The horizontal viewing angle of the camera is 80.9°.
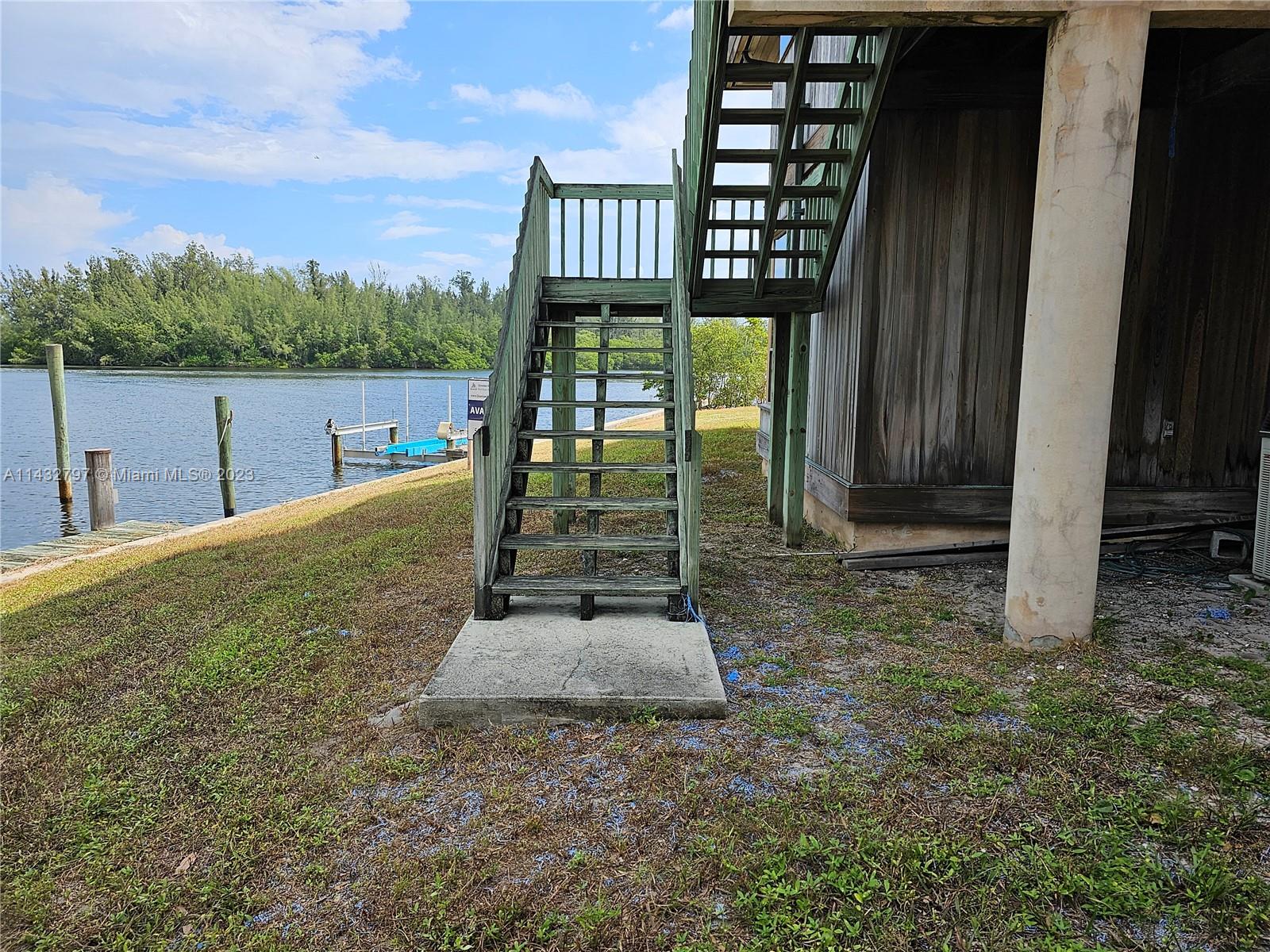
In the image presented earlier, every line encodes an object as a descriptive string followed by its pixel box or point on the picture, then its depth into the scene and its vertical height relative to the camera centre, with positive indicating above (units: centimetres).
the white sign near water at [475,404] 1105 -22
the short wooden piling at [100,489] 1144 -157
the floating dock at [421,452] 2342 -200
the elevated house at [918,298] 456 +72
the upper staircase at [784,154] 430 +156
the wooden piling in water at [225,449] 1364 -118
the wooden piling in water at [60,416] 1402 -57
